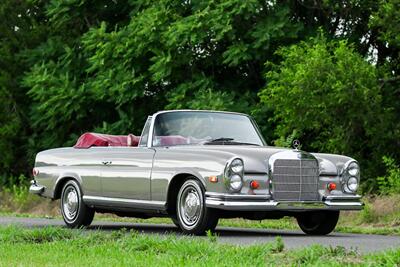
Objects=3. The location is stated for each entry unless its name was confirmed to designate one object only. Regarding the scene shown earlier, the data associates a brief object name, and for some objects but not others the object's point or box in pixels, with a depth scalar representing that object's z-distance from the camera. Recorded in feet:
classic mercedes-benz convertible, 43.04
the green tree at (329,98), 72.74
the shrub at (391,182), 67.29
